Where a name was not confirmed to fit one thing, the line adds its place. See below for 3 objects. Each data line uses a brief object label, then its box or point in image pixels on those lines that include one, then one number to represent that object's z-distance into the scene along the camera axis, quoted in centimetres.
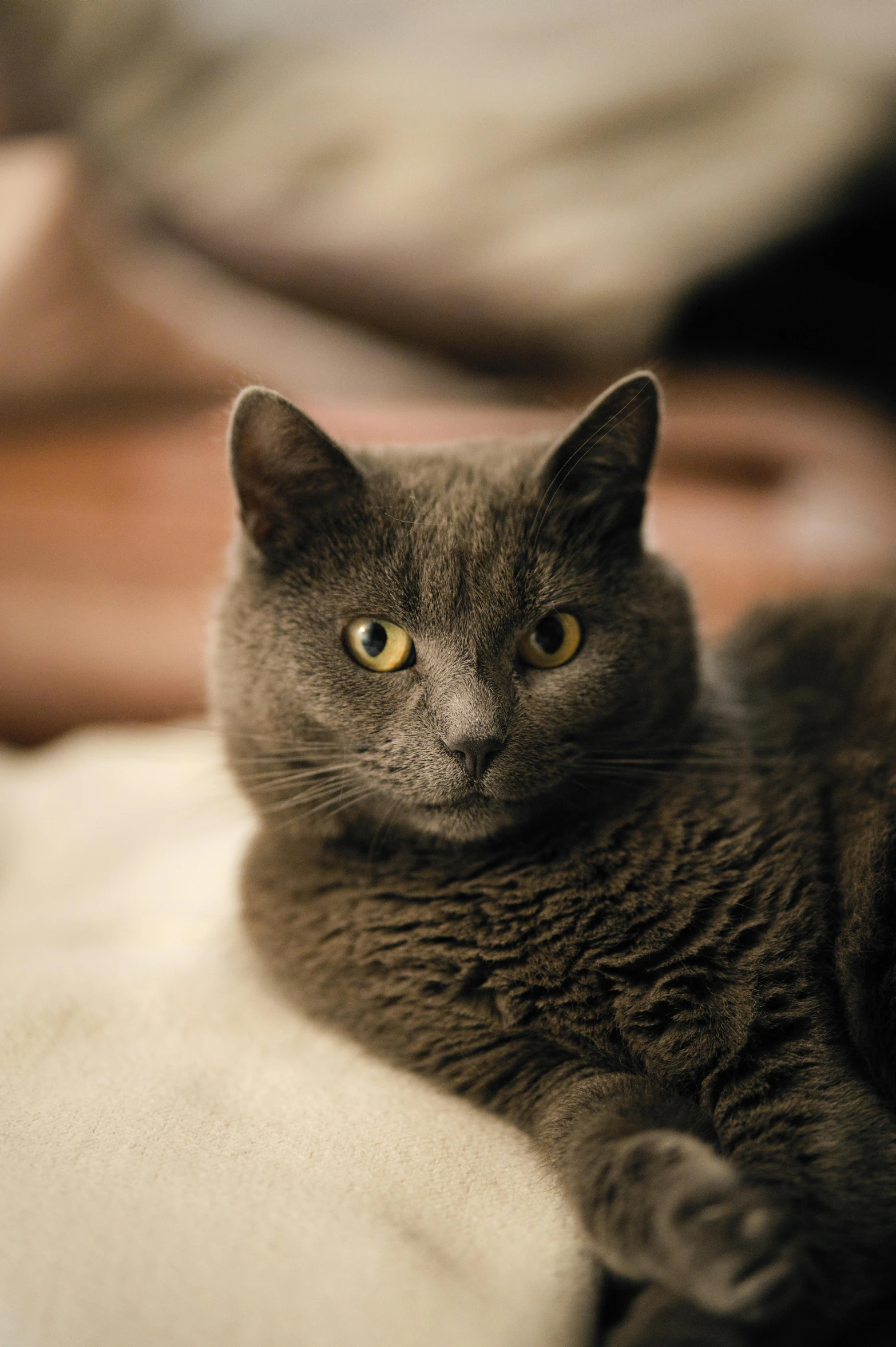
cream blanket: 41
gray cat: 46
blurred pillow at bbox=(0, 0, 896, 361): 79
